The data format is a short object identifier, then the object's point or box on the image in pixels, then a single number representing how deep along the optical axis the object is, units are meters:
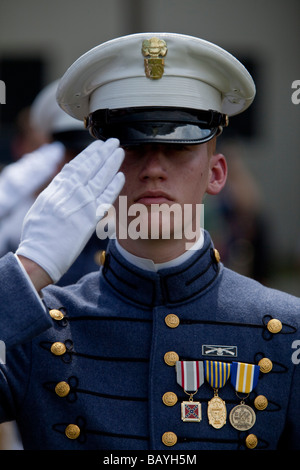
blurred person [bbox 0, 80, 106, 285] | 9.62
